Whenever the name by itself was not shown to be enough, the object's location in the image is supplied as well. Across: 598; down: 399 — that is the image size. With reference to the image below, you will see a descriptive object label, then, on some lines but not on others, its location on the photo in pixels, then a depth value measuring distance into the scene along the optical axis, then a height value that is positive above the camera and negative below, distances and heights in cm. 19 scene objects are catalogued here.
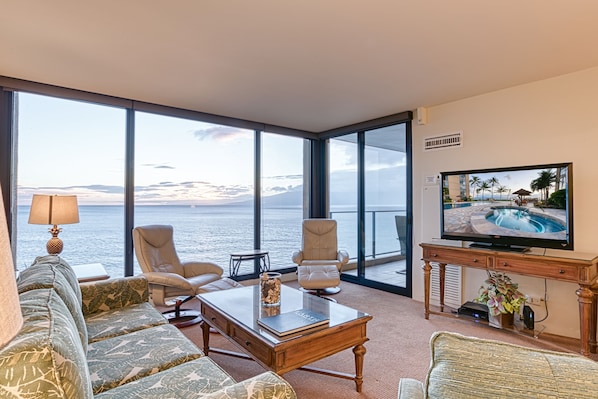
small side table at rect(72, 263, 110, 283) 266 -61
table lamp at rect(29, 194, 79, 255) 269 -7
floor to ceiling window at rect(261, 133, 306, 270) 481 +13
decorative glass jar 219 -60
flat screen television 263 -1
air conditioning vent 359 +75
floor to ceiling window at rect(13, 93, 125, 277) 319 +36
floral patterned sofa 78 -63
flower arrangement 281 -83
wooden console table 236 -52
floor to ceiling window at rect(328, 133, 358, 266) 491 +23
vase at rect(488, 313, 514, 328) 287 -106
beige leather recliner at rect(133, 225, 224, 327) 282 -68
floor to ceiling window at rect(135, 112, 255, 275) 385 +27
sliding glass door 422 +2
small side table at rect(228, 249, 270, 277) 401 -74
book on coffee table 176 -70
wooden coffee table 169 -75
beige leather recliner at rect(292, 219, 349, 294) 409 -65
